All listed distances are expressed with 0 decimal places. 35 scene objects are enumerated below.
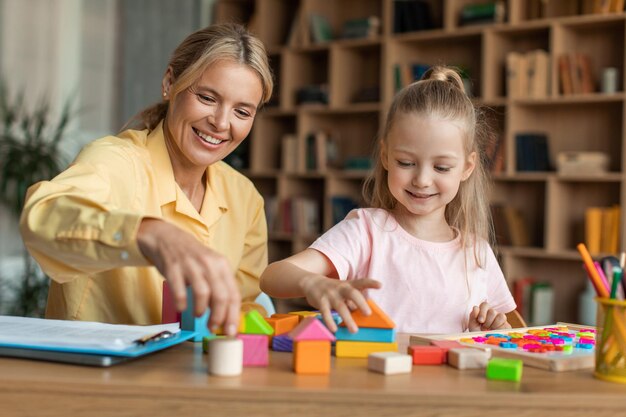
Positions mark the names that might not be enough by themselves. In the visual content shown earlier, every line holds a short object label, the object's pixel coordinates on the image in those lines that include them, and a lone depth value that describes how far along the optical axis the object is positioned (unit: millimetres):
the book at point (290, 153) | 5410
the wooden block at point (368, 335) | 1167
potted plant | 4070
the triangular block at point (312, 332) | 1052
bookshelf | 4434
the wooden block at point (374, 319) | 1160
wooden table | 928
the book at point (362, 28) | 5090
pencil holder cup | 1045
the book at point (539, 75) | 4383
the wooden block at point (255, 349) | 1065
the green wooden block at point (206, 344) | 1163
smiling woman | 1085
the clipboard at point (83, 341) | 1038
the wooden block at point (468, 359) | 1099
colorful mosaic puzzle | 1192
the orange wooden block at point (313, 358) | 1043
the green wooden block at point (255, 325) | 1108
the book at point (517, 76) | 4453
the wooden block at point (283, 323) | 1264
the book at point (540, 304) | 4453
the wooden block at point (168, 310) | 1399
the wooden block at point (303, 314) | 1332
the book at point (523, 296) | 4496
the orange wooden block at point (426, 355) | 1116
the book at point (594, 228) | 4258
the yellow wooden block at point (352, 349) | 1161
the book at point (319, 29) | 5332
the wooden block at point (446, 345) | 1133
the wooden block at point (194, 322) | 1269
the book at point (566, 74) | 4336
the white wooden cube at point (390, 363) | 1046
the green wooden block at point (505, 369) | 1021
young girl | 1592
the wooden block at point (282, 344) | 1200
